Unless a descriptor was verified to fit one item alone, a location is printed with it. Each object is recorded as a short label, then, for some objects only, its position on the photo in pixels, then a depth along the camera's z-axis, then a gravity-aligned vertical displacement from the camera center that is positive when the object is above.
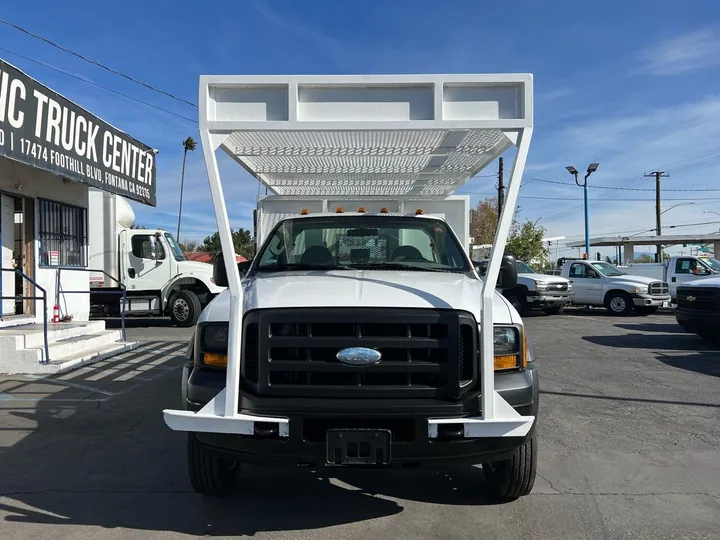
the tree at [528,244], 29.55 +1.21
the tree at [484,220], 42.12 +3.84
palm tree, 52.50 +11.49
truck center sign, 7.87 +2.16
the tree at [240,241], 42.88 +2.47
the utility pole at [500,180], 25.00 +4.28
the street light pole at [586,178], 24.64 +3.95
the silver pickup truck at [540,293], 16.83 -0.74
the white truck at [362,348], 3.07 -0.43
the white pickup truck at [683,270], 17.31 -0.12
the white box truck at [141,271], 14.53 +0.01
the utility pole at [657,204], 44.12 +4.81
